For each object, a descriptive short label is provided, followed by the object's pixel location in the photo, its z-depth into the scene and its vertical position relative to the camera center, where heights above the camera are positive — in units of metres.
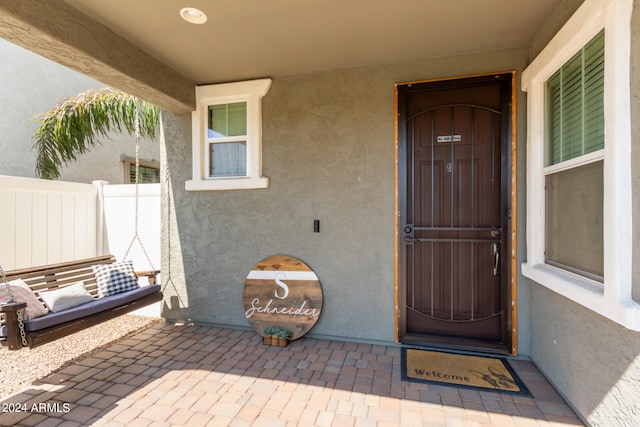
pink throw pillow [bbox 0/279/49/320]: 2.58 -0.70
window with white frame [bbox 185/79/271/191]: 3.61 +0.91
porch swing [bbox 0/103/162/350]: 2.34 -0.80
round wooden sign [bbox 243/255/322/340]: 3.42 -0.93
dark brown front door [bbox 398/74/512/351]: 3.04 +0.00
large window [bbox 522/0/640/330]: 1.68 +0.32
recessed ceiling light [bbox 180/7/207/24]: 2.40 +1.55
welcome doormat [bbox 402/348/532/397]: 2.54 -1.40
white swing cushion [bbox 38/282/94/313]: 2.80 -0.77
